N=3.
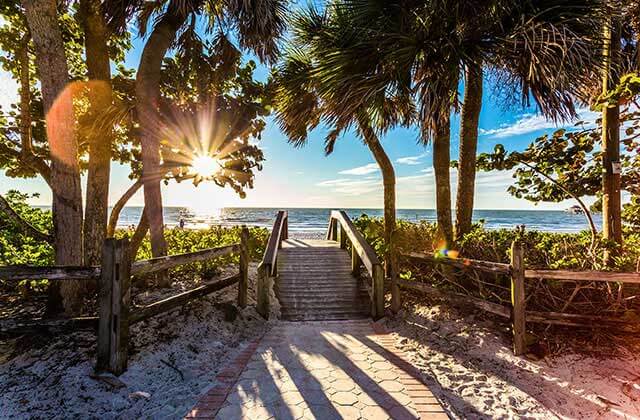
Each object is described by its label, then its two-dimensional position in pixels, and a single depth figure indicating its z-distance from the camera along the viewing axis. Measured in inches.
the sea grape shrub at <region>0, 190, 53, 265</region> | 194.5
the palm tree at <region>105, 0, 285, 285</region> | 194.5
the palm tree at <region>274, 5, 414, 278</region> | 175.9
